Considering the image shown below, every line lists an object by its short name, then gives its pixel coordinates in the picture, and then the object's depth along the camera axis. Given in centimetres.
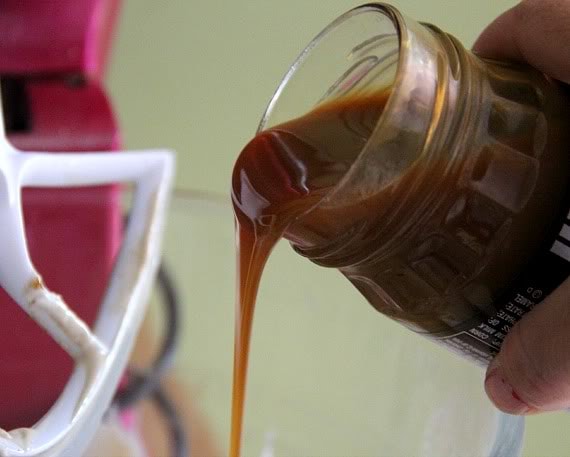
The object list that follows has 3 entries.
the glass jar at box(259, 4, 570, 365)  36
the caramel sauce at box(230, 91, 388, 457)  38
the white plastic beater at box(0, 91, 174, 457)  42
